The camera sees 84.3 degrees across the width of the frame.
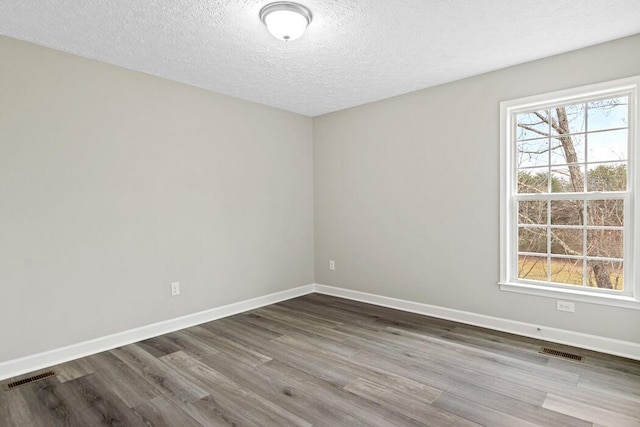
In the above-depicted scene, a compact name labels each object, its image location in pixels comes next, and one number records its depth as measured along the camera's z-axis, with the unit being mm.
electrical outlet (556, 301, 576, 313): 2970
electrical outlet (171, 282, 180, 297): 3494
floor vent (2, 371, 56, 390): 2416
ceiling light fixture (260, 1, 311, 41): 2227
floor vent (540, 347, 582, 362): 2732
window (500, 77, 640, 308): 2805
